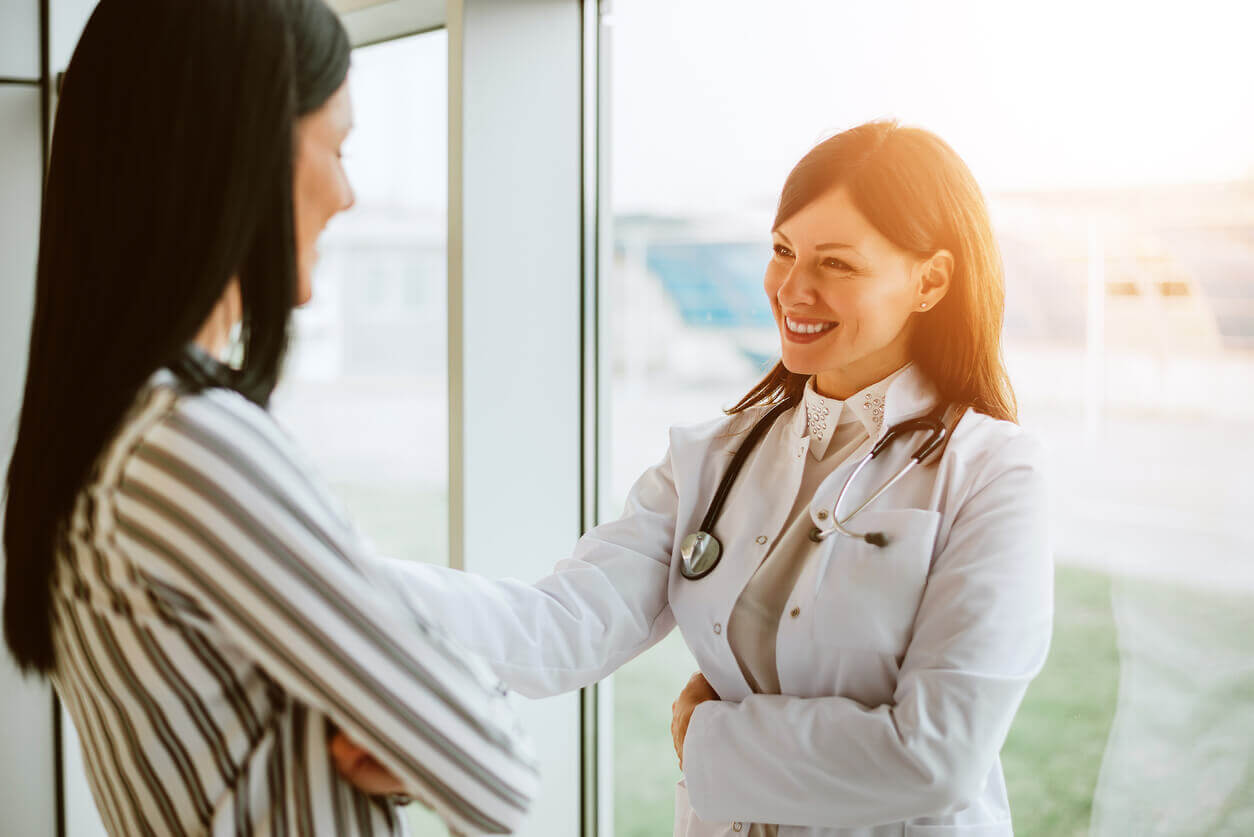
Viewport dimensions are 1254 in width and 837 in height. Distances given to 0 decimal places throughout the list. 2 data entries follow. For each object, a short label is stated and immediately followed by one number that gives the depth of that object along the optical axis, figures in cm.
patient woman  83
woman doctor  130
